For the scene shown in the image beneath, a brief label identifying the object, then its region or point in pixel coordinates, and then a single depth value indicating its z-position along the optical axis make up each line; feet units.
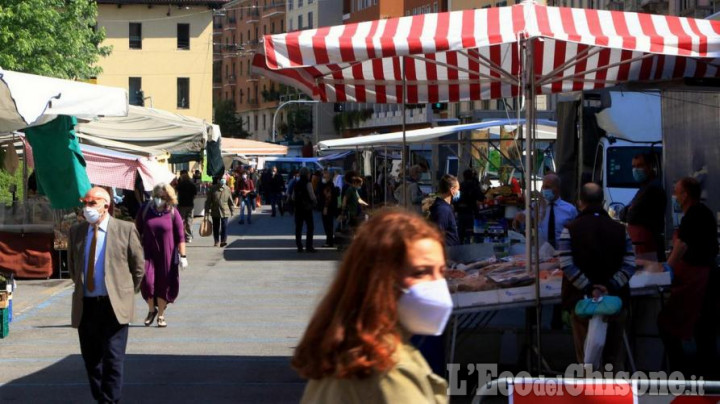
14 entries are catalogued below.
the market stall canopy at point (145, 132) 71.61
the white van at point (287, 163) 226.17
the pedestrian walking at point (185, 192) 94.53
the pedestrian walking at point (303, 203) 87.51
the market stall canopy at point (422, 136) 83.56
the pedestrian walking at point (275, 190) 160.76
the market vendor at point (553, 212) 42.63
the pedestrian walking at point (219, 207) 90.74
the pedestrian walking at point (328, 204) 92.69
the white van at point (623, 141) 66.54
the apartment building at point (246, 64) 400.06
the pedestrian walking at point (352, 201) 88.22
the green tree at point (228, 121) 406.21
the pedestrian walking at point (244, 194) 136.56
